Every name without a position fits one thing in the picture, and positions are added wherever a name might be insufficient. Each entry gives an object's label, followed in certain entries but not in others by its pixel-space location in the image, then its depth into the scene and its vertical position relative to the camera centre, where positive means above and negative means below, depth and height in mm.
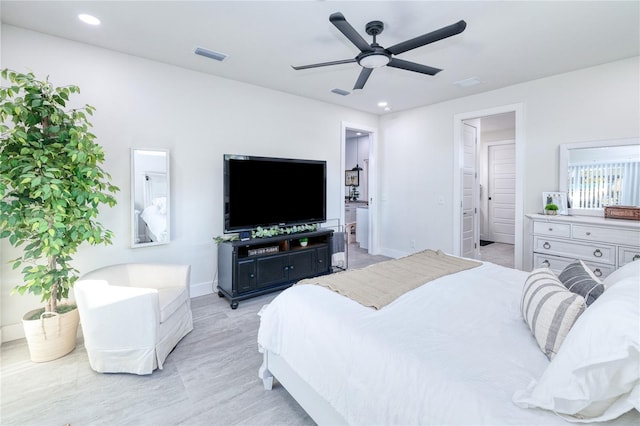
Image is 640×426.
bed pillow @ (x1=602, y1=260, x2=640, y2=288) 1307 -312
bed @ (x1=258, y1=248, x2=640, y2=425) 867 -587
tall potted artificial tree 2086 +70
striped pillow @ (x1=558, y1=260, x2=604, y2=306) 1294 -370
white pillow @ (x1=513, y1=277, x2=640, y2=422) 816 -475
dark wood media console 3303 -710
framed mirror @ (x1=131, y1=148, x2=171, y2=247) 3119 +73
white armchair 2082 -854
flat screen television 3438 +159
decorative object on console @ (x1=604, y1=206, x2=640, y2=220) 3100 -78
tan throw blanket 1774 -513
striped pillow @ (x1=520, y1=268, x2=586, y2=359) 1143 -440
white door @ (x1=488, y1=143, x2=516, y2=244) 6633 +268
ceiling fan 1880 +1121
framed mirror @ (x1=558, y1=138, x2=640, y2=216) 3246 +347
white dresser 2904 -384
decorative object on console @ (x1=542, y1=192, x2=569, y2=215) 3600 +45
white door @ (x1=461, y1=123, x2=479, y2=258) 4836 +180
